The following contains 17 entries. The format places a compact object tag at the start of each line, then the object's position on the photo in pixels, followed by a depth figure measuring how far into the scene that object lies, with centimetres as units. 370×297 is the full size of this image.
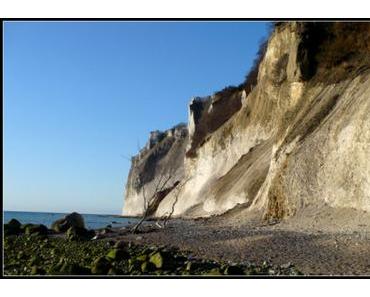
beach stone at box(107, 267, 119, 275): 1169
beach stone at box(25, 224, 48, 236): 2486
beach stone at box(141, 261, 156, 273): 1225
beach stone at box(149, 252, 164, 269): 1246
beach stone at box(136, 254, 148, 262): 1326
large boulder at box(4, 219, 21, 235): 2547
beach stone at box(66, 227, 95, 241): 2181
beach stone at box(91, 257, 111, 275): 1193
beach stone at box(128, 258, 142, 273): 1238
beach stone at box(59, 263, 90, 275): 1160
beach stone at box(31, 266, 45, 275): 1221
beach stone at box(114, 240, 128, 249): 1747
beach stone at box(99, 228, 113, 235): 2585
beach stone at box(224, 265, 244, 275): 1109
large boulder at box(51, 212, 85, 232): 2776
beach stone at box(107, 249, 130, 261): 1395
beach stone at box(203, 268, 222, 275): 1092
